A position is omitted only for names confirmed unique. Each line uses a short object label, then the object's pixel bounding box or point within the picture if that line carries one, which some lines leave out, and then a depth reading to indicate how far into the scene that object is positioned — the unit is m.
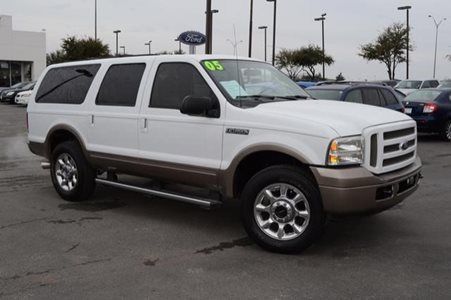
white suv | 4.88
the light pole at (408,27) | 47.10
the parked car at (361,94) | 11.59
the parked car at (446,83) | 28.61
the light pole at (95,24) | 55.22
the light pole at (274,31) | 39.24
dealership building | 44.72
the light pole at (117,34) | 69.15
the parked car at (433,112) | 14.68
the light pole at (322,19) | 50.53
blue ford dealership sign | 13.69
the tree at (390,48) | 50.34
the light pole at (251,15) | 28.38
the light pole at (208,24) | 17.98
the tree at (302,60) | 56.00
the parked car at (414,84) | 30.27
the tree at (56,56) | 62.08
